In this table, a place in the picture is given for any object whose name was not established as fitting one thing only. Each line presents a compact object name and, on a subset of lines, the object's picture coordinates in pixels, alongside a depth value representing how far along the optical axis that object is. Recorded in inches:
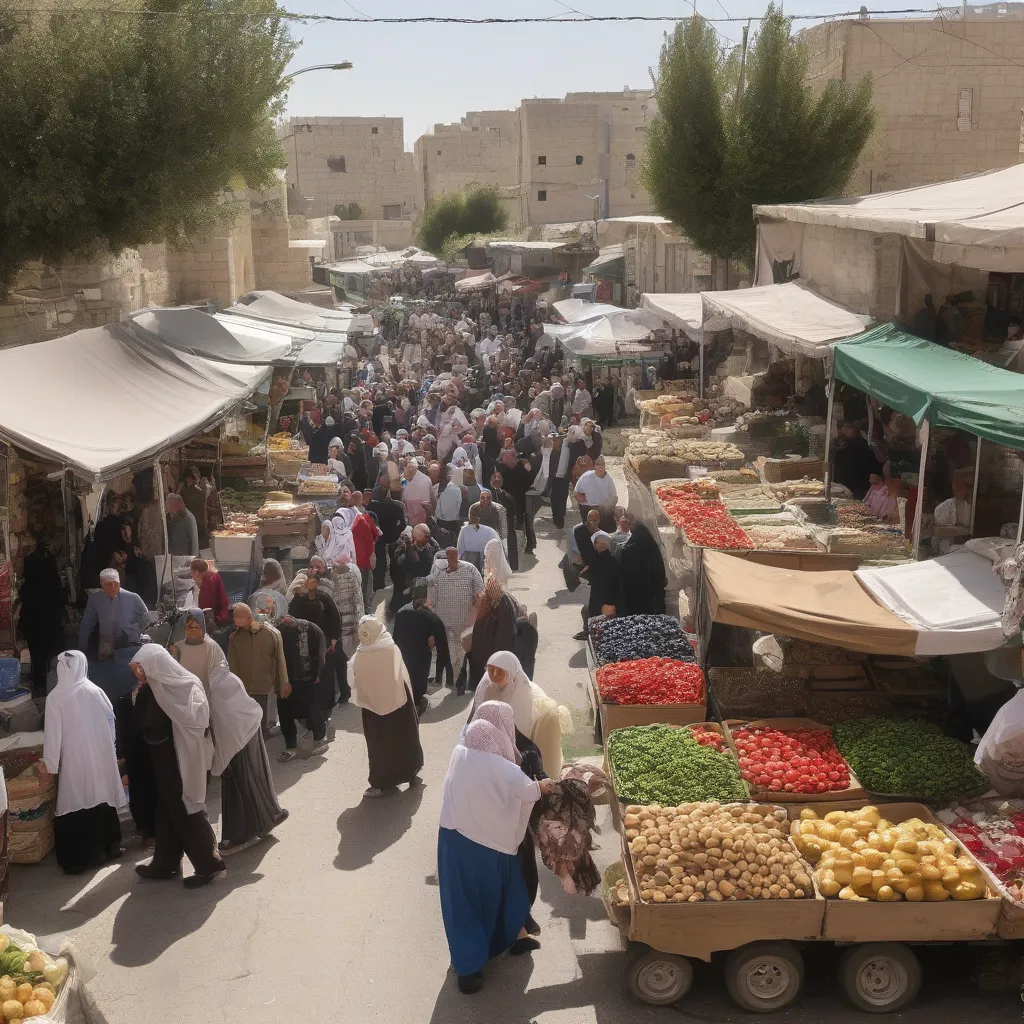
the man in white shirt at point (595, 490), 498.0
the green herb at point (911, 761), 239.1
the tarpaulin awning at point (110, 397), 314.5
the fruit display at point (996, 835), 211.6
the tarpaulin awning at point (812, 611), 252.4
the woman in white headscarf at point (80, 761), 262.5
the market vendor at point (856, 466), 453.7
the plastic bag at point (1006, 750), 233.8
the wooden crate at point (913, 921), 203.3
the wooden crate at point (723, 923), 204.5
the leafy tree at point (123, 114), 473.7
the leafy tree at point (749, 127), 771.4
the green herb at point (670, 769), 244.4
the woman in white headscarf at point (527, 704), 245.8
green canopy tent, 274.4
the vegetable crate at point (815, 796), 241.6
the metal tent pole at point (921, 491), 308.5
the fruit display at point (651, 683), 297.9
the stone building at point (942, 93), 832.3
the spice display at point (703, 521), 370.3
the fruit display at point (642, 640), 325.4
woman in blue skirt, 215.9
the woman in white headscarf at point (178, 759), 254.2
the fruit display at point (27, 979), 175.6
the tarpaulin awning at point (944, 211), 357.1
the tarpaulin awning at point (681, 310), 646.5
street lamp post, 792.3
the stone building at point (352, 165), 2758.4
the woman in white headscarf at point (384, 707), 297.0
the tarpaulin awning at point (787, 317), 442.4
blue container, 319.6
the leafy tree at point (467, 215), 2187.5
